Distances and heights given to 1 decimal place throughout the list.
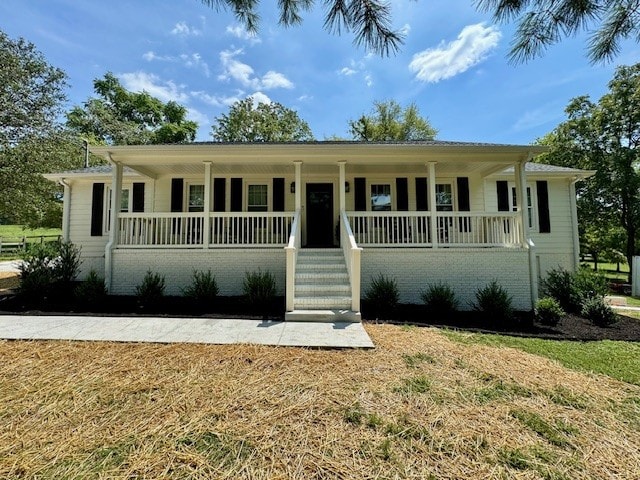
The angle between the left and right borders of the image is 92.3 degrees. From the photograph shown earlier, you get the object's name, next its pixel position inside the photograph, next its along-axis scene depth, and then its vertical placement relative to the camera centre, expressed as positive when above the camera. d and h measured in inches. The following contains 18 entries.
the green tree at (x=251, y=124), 925.0 +411.0
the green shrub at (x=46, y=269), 264.1 -8.0
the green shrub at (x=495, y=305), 245.4 -38.4
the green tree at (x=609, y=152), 556.1 +204.4
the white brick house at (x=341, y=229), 285.7 +32.2
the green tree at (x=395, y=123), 934.4 +411.8
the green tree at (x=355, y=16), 120.7 +96.6
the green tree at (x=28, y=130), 546.6 +246.8
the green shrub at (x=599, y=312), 240.8 -43.8
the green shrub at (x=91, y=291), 260.3 -26.4
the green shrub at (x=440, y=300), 254.4 -35.5
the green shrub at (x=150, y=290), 259.3 -26.5
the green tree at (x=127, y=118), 954.1 +490.6
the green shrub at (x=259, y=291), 252.8 -26.5
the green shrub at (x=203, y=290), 269.1 -26.8
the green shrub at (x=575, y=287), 265.1 -26.5
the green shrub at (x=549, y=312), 235.1 -42.1
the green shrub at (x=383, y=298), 249.9 -32.6
